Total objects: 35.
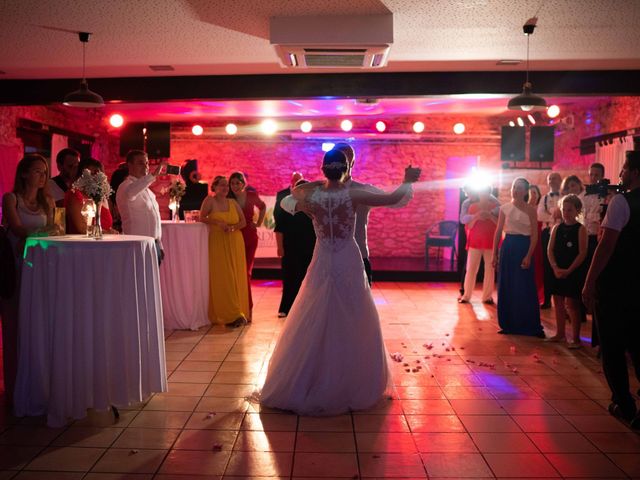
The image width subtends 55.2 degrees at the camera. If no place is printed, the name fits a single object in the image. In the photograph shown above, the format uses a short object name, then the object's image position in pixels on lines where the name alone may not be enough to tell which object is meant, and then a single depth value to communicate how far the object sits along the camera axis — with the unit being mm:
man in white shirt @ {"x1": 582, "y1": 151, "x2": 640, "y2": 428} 3379
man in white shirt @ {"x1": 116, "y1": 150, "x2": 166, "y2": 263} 5023
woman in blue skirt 5883
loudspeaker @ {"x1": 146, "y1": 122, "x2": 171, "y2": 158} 12023
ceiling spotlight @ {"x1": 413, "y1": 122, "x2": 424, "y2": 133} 11484
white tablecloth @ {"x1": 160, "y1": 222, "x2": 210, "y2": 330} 6043
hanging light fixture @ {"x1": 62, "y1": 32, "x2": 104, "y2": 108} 5999
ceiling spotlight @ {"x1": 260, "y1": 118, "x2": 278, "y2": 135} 12211
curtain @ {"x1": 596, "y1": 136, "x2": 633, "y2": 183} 8188
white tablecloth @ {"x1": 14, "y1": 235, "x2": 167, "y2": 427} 3303
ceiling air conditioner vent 5047
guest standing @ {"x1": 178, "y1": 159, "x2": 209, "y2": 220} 9203
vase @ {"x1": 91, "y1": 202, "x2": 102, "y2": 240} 3721
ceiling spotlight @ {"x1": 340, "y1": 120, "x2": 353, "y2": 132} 11641
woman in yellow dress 6180
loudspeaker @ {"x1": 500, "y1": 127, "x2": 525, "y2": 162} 11109
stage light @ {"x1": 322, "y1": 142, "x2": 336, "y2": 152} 12477
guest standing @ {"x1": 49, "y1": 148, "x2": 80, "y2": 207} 4838
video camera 5164
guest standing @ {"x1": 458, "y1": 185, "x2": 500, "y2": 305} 7742
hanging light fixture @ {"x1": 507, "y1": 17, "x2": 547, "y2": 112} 5777
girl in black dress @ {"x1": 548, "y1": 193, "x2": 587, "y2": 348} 5262
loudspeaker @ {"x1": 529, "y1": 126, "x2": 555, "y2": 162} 10914
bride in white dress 3648
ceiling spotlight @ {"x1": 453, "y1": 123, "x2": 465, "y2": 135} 11672
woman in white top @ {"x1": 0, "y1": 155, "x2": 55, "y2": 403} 3666
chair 11016
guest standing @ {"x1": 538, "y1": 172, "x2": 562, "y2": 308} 7180
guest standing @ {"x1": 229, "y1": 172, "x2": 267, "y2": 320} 6711
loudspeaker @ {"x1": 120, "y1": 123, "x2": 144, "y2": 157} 12086
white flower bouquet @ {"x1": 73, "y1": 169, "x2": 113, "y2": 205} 3781
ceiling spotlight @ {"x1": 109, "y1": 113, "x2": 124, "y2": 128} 11258
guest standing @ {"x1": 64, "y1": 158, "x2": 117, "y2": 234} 4098
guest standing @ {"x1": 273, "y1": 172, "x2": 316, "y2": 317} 6371
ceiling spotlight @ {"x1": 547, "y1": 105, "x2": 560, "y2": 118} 9419
